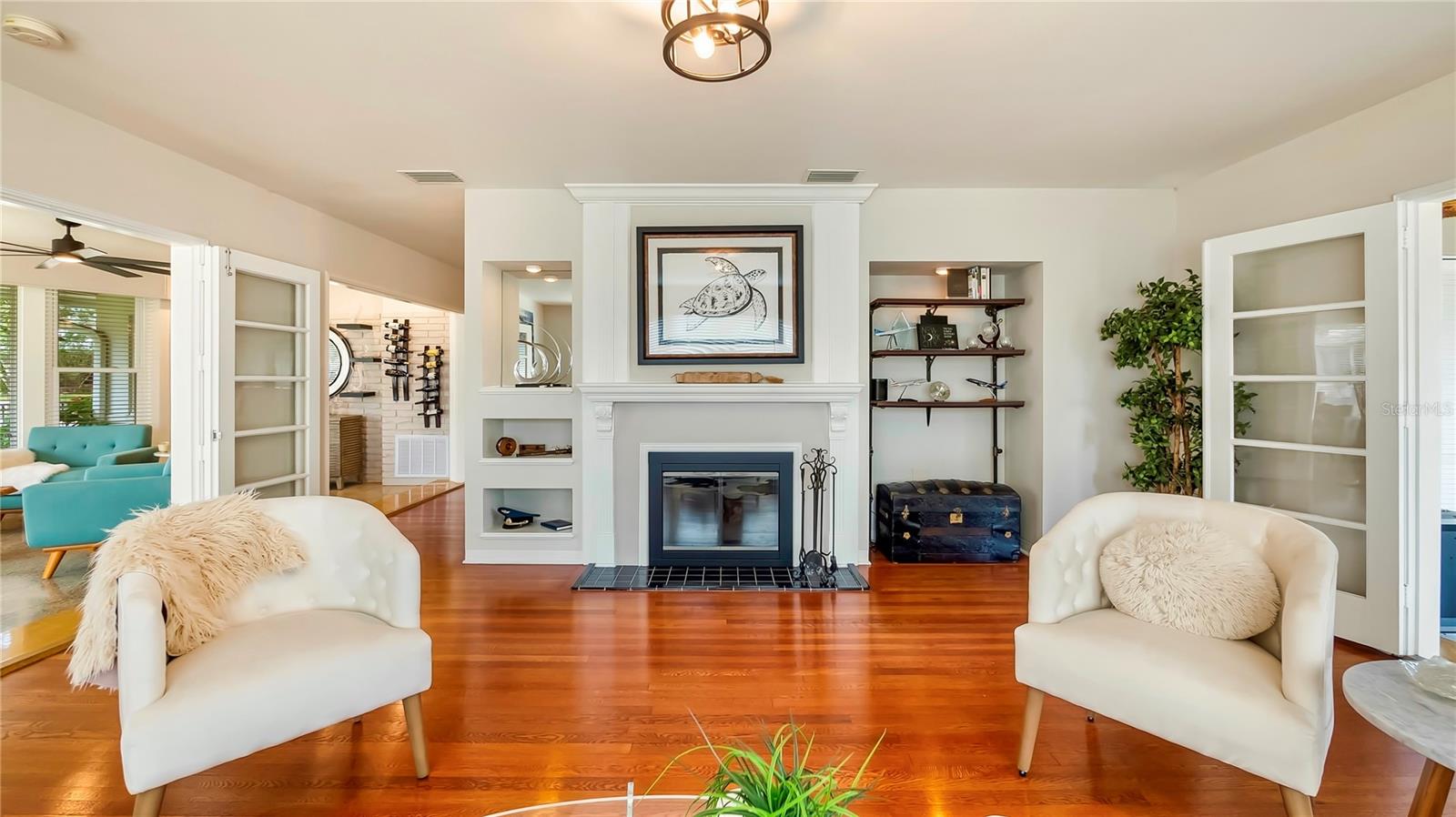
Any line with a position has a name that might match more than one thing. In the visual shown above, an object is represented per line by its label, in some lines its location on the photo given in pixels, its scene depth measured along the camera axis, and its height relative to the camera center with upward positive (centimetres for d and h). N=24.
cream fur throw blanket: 140 -43
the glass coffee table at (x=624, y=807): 110 -77
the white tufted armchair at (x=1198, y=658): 133 -66
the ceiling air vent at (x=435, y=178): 335 +136
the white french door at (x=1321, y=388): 246 +9
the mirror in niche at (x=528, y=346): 401 +48
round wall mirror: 695 +56
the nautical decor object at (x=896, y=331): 399 +53
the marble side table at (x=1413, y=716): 109 -62
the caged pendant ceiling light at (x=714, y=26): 166 +115
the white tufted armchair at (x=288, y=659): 132 -64
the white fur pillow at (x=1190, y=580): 160 -50
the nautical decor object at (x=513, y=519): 388 -73
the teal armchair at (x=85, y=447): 479 -31
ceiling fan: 369 +103
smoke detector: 193 +130
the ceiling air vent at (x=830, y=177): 335 +136
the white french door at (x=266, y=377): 328 +21
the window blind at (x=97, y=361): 521 +46
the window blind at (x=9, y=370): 491 +35
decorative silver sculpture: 399 +31
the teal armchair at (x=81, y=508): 329 -57
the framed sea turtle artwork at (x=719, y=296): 357 +70
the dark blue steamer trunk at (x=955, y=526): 374 -77
